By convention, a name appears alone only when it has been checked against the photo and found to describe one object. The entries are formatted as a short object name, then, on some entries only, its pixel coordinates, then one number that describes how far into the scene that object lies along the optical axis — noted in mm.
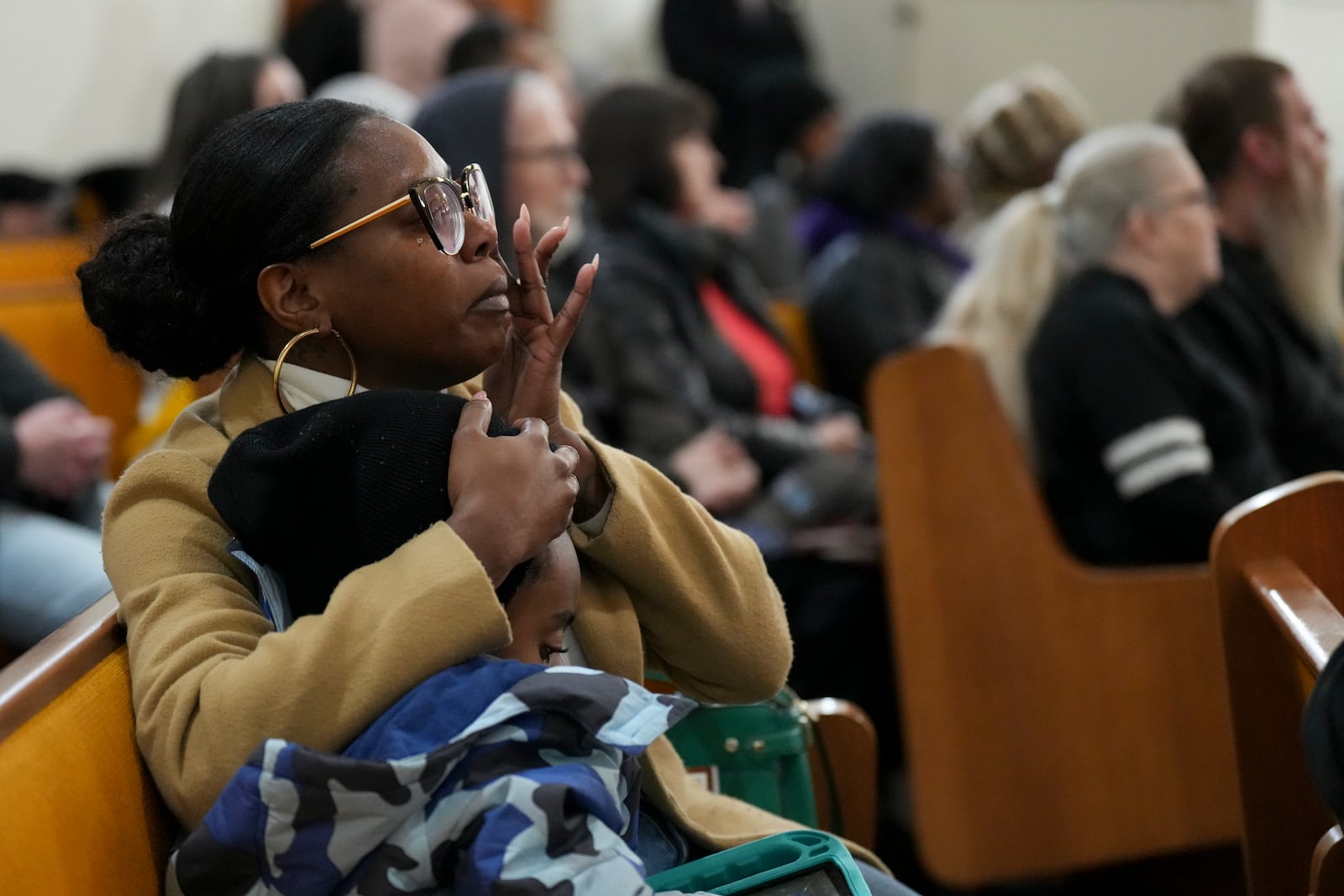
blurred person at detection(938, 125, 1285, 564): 5125
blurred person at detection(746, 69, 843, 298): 12039
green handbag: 3209
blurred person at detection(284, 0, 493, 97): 8867
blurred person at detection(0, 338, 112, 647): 4434
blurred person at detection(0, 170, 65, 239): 8031
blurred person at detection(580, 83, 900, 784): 6027
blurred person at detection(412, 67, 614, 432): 5562
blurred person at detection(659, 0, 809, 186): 12945
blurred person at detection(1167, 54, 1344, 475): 5824
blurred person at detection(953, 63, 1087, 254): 7652
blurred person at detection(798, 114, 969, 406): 7367
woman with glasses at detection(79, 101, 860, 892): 2098
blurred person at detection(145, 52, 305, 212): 6141
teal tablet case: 2383
